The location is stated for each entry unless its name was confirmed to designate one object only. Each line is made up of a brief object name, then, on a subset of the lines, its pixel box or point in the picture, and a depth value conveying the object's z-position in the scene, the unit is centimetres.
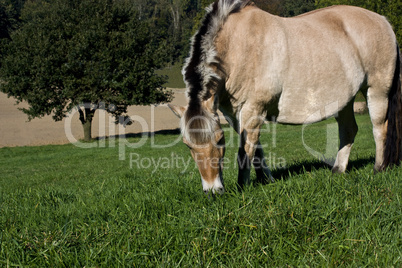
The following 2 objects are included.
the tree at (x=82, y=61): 2236
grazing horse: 386
